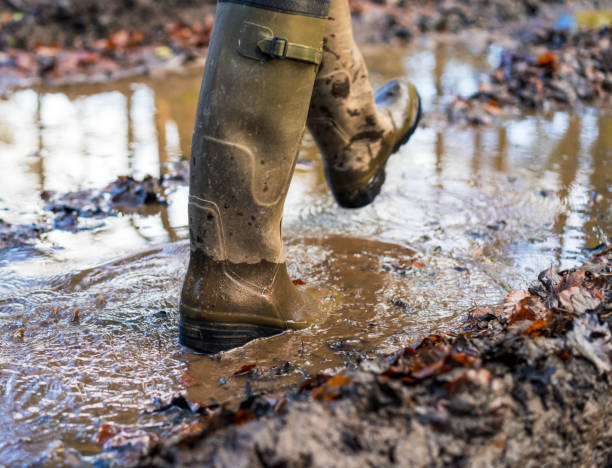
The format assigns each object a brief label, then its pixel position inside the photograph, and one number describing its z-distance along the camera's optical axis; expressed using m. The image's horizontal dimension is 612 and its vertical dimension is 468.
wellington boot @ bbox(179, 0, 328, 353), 1.73
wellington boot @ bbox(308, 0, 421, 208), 2.36
